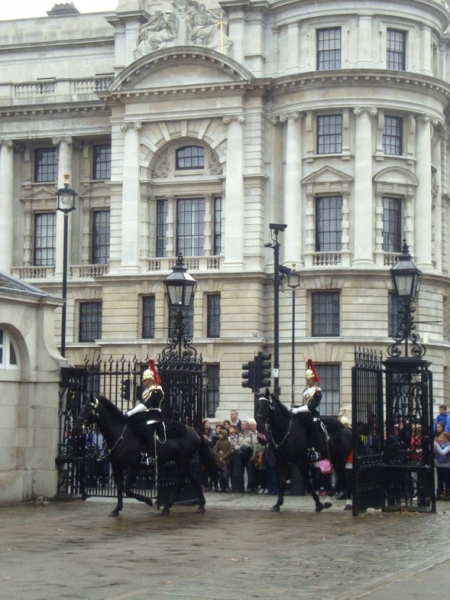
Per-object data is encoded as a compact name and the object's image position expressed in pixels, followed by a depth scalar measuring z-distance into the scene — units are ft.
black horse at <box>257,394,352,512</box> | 82.28
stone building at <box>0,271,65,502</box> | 87.45
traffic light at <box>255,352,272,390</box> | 123.65
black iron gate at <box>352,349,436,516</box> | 81.71
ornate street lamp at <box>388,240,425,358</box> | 84.99
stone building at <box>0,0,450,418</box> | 189.78
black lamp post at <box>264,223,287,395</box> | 130.94
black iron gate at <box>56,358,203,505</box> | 85.92
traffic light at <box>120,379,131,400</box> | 89.19
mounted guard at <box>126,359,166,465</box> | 79.00
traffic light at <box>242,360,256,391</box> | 124.47
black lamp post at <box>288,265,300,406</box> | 164.35
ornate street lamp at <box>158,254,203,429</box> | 85.20
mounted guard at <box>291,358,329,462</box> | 83.56
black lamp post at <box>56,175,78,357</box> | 125.90
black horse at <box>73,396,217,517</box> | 79.15
